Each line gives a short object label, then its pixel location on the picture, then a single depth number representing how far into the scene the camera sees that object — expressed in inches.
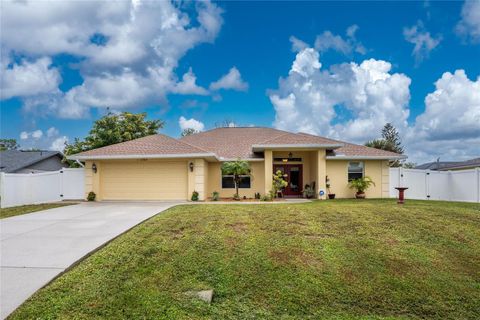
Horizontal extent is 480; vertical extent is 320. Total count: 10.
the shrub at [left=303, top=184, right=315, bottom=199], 634.0
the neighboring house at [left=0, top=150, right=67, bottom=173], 891.9
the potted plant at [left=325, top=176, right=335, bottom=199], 609.1
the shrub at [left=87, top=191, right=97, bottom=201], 573.9
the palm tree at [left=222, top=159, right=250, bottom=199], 589.9
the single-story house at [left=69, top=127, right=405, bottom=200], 571.2
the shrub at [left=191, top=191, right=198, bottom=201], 561.0
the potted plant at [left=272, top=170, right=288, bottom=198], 606.9
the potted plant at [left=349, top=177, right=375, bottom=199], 608.7
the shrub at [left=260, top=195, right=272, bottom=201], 575.8
